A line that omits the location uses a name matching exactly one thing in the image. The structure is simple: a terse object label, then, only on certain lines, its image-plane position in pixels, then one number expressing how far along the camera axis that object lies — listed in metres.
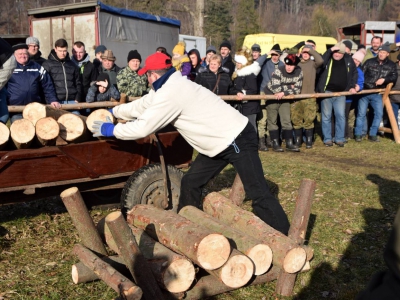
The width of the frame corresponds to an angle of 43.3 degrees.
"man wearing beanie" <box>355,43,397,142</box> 11.55
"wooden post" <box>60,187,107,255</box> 4.11
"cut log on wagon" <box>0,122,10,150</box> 5.11
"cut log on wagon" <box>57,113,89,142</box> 5.36
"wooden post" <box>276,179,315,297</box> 4.46
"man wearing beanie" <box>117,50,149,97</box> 8.29
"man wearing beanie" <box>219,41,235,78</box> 11.33
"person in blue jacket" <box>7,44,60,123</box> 7.52
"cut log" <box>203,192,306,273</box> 4.18
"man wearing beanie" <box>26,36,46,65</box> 8.90
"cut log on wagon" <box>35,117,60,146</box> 5.15
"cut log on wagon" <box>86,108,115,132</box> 5.55
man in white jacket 4.61
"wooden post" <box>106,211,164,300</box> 3.50
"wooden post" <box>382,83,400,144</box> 11.64
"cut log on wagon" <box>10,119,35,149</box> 5.12
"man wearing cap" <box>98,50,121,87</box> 8.72
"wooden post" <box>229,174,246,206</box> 5.45
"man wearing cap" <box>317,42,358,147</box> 10.96
